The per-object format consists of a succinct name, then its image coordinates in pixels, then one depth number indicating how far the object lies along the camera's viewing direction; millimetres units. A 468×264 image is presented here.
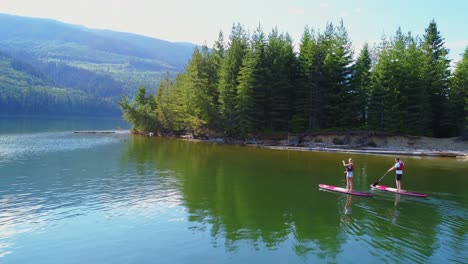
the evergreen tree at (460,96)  63688
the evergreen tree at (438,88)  68125
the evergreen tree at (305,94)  70938
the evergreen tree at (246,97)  69938
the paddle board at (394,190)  28036
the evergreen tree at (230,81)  73625
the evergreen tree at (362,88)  68812
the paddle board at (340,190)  28406
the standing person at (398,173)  29516
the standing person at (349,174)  28734
